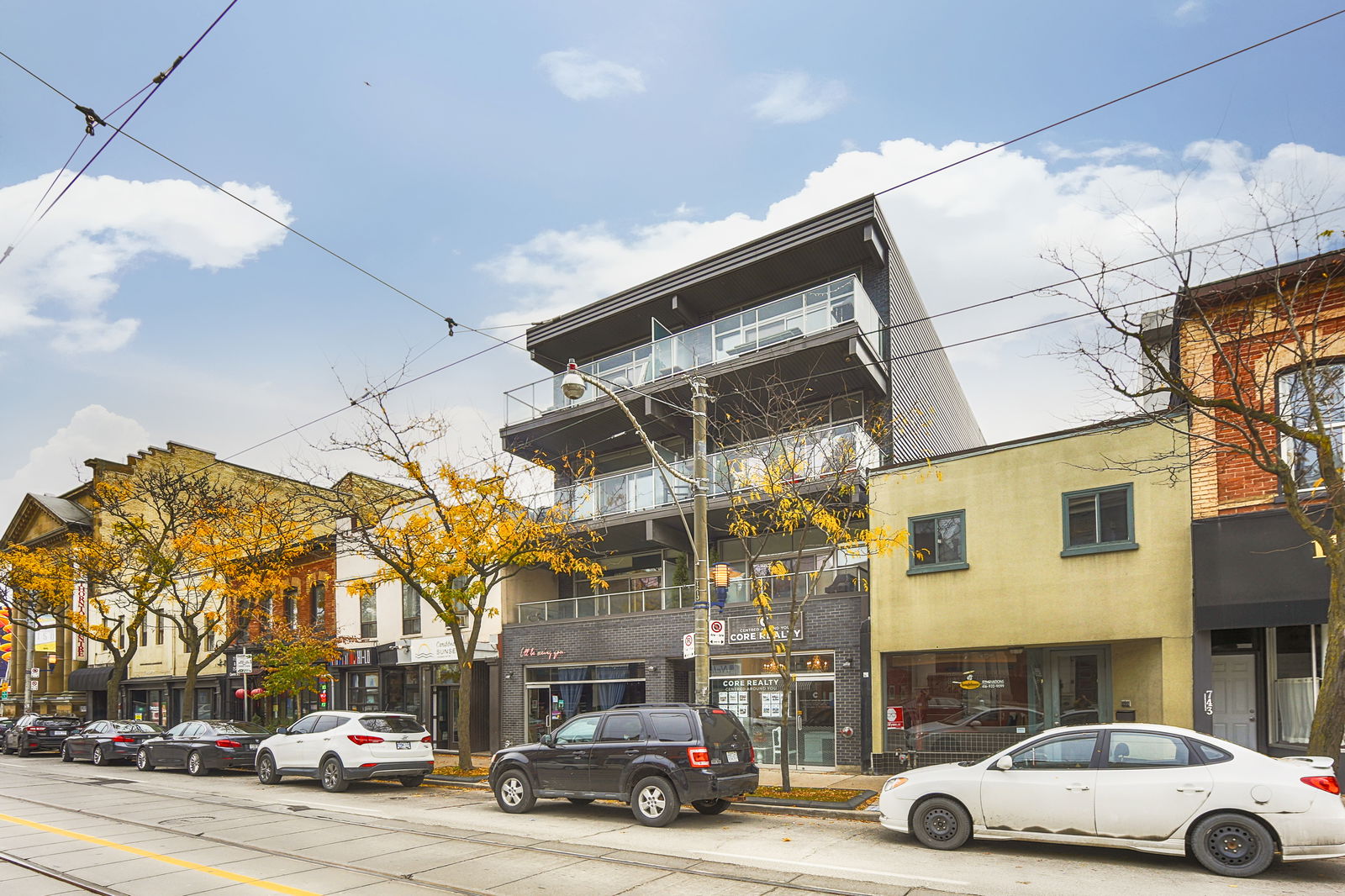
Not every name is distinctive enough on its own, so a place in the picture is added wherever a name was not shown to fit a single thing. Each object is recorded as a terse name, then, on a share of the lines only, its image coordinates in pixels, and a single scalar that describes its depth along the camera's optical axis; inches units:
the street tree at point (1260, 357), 507.5
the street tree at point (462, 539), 829.8
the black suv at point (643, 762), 529.3
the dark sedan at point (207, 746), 901.8
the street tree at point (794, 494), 666.2
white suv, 735.1
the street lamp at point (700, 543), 619.2
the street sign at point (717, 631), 631.1
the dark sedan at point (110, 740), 1065.5
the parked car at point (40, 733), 1289.4
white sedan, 372.5
